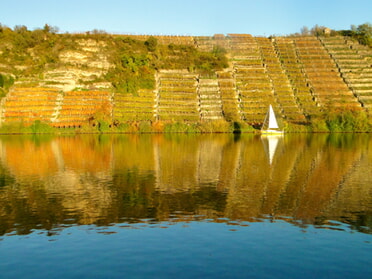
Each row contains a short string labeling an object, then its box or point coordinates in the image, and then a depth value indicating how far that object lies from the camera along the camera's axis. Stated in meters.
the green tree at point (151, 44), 121.50
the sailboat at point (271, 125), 86.94
